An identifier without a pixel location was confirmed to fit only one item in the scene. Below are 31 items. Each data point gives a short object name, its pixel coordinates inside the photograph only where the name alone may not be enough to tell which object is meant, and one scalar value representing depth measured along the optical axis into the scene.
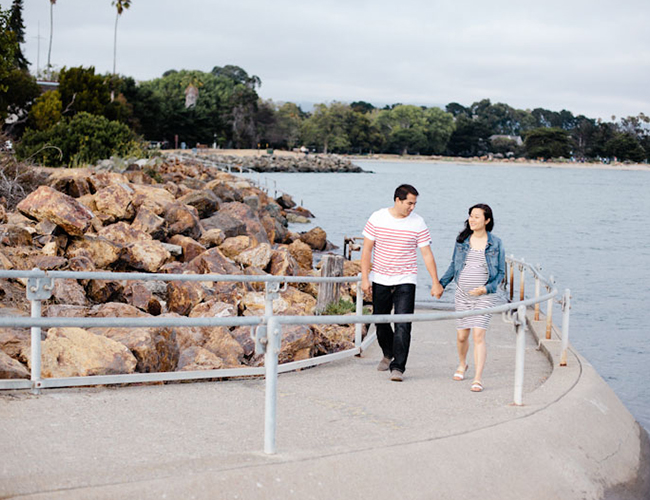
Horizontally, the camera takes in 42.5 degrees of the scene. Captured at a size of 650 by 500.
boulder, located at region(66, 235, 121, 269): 11.66
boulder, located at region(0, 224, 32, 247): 11.16
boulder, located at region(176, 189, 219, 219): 19.17
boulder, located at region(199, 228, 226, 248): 15.77
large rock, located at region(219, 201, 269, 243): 19.26
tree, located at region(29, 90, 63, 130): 39.85
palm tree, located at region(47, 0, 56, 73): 92.97
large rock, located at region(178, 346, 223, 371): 6.93
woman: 6.68
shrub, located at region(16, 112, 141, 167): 26.69
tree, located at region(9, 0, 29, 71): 83.45
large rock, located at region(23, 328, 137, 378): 5.92
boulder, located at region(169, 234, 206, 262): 14.13
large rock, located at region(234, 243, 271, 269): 14.36
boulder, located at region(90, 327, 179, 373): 6.43
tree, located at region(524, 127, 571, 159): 184.12
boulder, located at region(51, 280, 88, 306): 9.07
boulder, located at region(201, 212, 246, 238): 17.72
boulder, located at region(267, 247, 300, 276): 14.30
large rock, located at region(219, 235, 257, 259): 15.12
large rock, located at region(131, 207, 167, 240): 14.30
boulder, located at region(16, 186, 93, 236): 12.14
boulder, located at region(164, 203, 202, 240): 15.56
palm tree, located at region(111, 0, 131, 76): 79.88
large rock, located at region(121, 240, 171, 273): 12.36
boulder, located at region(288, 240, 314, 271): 18.27
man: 6.84
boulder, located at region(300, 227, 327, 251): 26.38
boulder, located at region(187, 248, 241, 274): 12.78
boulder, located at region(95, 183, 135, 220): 14.79
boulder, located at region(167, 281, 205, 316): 10.30
